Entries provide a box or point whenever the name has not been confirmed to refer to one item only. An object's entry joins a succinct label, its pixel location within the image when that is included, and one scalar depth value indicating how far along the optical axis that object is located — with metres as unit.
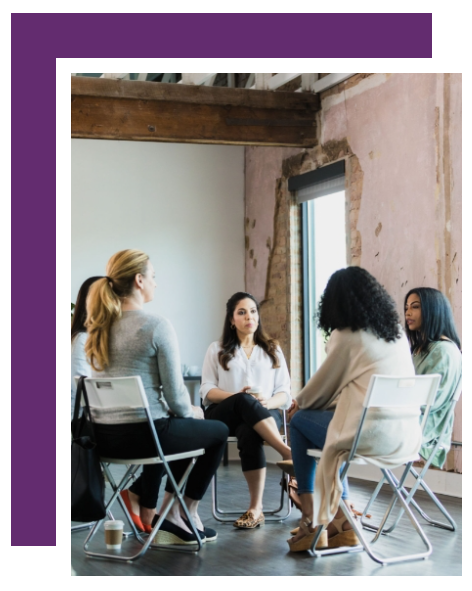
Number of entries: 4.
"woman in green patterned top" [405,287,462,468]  4.20
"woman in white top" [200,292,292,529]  4.24
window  6.88
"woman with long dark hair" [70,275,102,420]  4.27
